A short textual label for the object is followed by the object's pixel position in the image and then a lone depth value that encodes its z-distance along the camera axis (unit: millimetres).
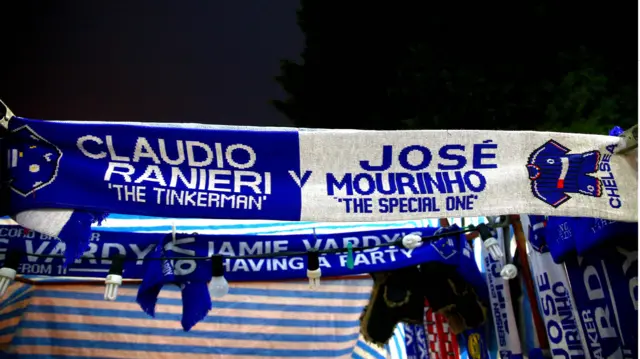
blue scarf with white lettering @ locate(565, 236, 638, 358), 2309
